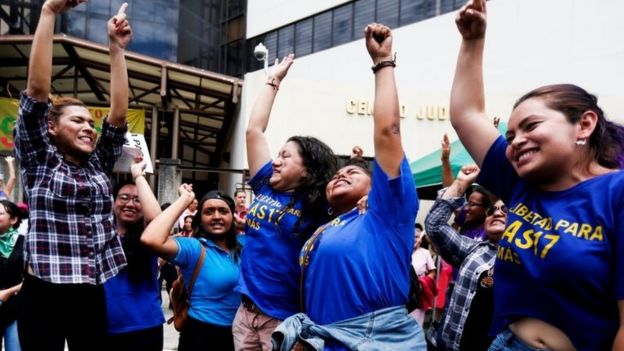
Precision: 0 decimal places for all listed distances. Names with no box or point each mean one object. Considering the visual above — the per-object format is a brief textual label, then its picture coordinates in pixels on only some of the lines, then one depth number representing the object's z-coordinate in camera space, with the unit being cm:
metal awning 1229
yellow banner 1255
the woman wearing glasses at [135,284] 316
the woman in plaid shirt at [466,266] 314
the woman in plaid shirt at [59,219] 252
